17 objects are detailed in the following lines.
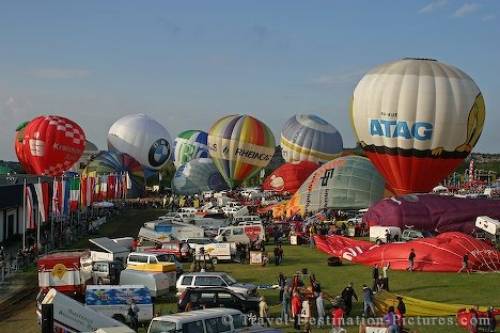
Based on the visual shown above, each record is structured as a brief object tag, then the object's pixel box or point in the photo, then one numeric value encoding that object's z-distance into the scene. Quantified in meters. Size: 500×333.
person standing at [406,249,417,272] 28.98
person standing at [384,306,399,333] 16.06
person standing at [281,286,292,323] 20.39
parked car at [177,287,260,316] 20.38
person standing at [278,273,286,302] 22.96
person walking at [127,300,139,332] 19.50
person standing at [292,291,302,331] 19.33
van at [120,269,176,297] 24.02
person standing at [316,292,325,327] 19.67
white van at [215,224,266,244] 37.69
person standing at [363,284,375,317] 20.30
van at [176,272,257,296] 22.11
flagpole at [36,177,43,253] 35.40
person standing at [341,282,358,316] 20.83
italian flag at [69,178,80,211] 44.93
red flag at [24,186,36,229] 34.23
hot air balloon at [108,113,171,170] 103.88
